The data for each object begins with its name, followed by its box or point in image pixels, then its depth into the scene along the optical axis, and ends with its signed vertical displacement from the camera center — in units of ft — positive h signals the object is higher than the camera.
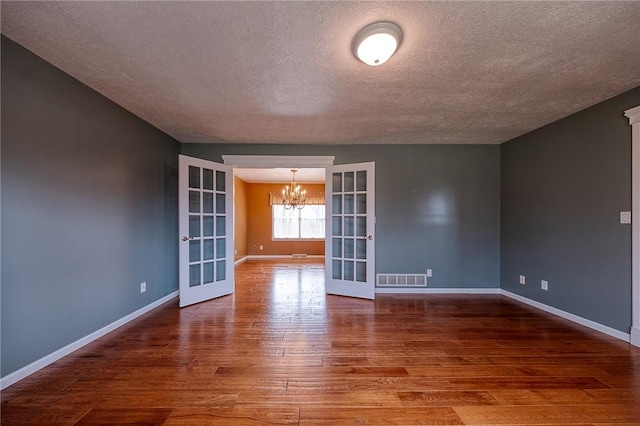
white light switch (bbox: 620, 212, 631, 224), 8.71 -0.16
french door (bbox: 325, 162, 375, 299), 13.53 -0.93
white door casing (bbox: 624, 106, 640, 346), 8.41 -0.31
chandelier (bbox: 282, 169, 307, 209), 25.96 +1.54
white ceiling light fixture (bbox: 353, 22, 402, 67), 5.65 +3.62
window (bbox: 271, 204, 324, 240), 28.71 -1.01
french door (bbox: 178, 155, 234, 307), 12.14 -0.81
